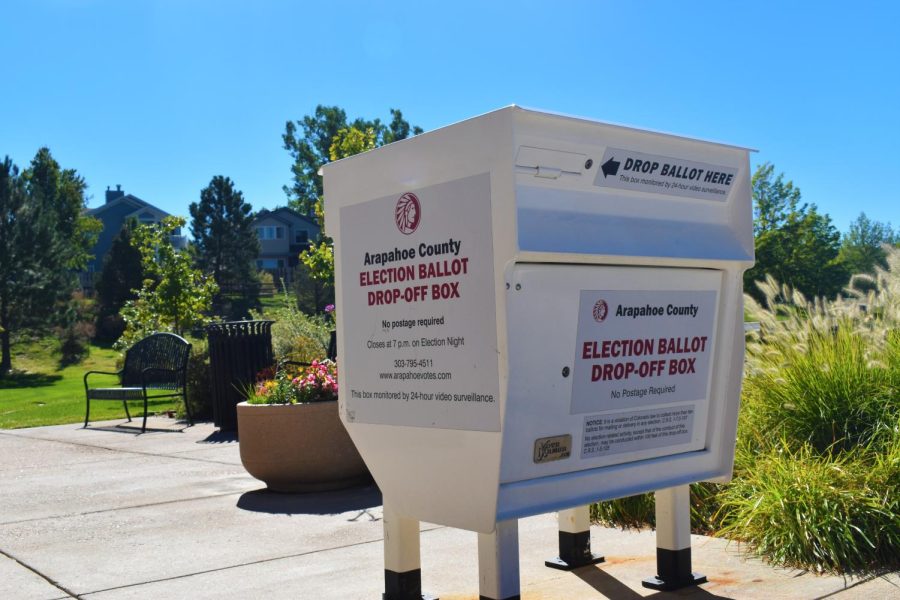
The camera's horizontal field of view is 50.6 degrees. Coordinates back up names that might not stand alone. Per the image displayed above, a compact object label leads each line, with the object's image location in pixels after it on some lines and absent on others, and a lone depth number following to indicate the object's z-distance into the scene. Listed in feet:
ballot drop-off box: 11.12
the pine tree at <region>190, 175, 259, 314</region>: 199.93
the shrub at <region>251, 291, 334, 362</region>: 41.29
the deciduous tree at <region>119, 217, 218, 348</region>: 68.49
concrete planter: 23.08
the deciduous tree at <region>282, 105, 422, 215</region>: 246.27
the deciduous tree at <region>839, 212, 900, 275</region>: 218.79
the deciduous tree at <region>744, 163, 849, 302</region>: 165.68
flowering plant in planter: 23.91
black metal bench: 40.70
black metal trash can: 35.63
